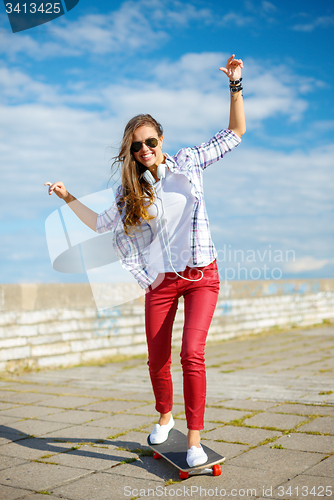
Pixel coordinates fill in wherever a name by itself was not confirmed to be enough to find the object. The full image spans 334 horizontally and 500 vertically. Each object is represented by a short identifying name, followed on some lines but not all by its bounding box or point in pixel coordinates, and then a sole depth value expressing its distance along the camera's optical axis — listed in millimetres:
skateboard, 2482
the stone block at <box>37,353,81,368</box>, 6508
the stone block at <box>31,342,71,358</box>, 6438
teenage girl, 2641
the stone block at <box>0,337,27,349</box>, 6062
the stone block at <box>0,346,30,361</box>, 6055
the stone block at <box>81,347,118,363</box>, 7133
